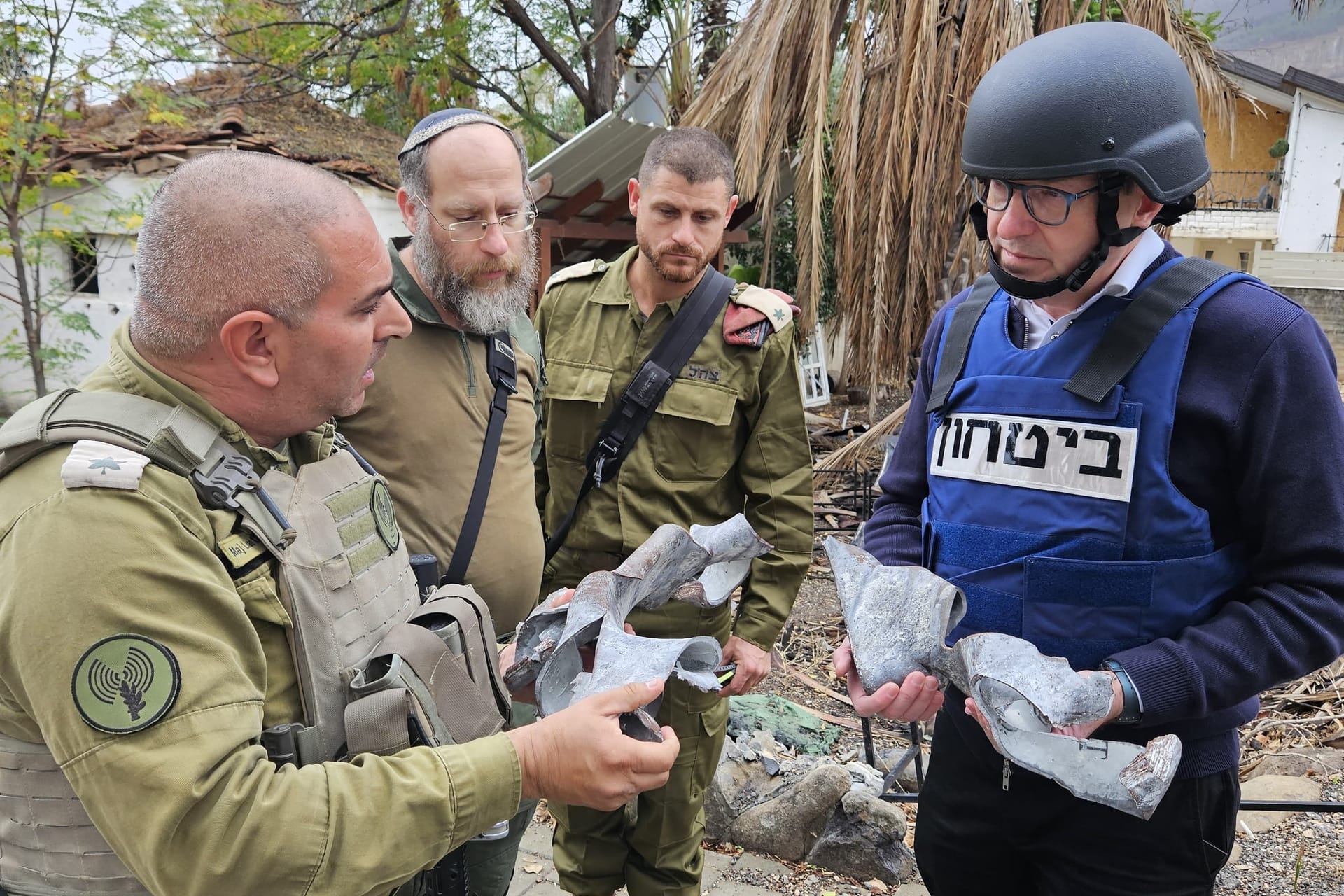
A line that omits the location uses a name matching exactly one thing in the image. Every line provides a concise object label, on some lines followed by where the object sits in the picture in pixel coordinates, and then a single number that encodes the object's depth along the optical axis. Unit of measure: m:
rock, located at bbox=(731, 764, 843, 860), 3.32
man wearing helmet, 1.52
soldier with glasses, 2.20
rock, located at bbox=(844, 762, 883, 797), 3.45
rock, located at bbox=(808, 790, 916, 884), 3.21
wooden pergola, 7.24
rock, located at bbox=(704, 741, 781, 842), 3.49
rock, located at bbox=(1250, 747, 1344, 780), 3.66
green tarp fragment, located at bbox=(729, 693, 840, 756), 4.21
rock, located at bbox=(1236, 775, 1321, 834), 3.34
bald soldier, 1.09
